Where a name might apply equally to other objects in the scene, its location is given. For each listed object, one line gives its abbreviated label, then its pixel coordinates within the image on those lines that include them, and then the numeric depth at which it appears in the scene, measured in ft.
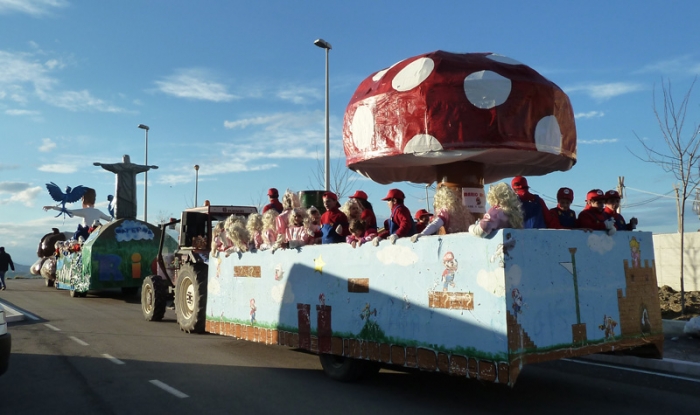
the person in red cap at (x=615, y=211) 23.21
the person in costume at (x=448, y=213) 19.99
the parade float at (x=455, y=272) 16.48
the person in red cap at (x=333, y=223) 24.52
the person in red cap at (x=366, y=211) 23.93
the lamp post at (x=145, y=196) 110.42
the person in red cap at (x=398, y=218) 21.52
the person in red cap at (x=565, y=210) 22.24
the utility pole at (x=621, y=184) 101.97
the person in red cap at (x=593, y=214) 20.76
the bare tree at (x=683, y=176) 40.68
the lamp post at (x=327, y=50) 56.29
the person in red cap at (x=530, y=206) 20.27
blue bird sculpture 97.71
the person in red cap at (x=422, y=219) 27.91
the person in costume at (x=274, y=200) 36.05
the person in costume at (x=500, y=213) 16.37
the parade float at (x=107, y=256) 63.41
